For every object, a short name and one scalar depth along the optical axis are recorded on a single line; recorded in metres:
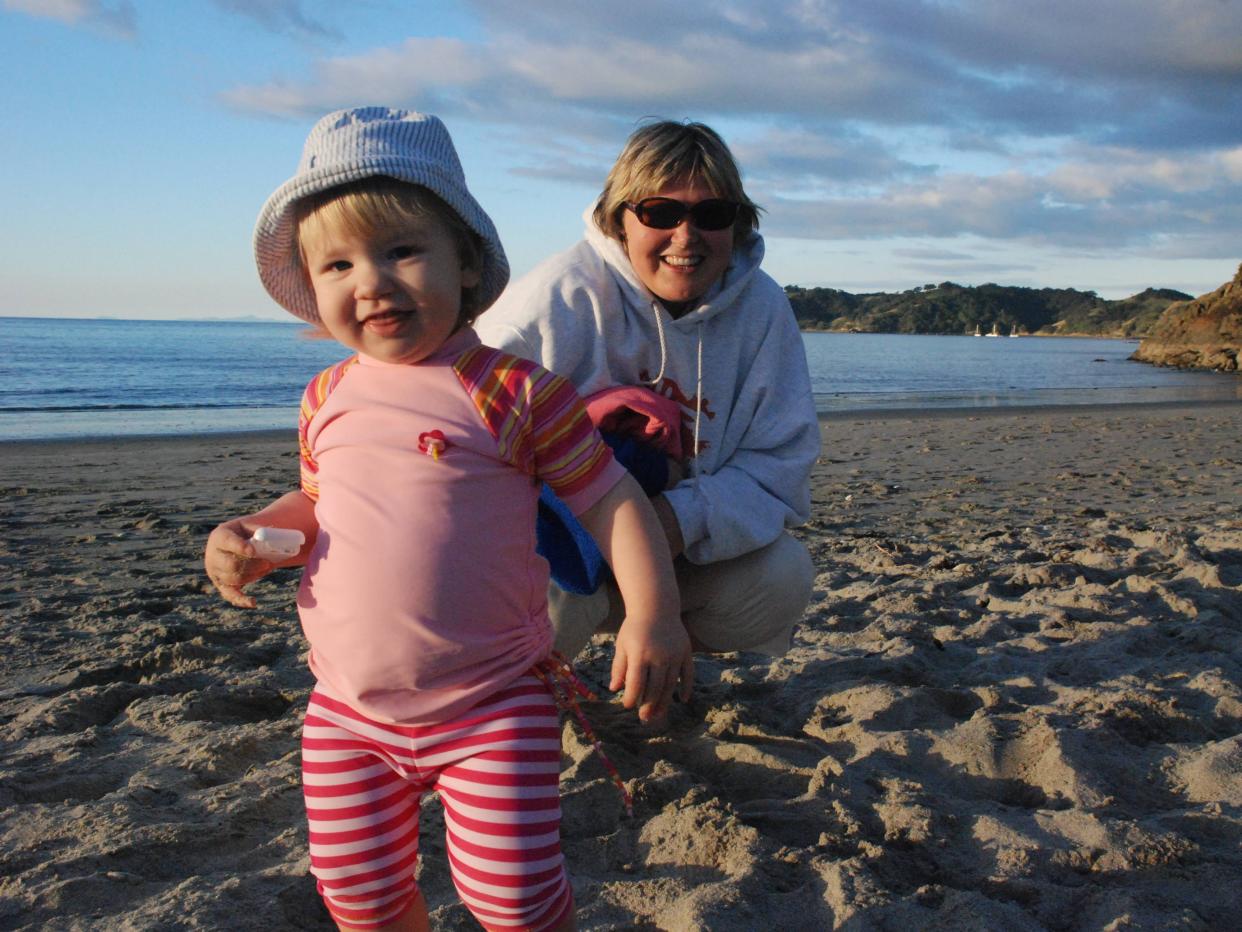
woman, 2.88
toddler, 1.78
